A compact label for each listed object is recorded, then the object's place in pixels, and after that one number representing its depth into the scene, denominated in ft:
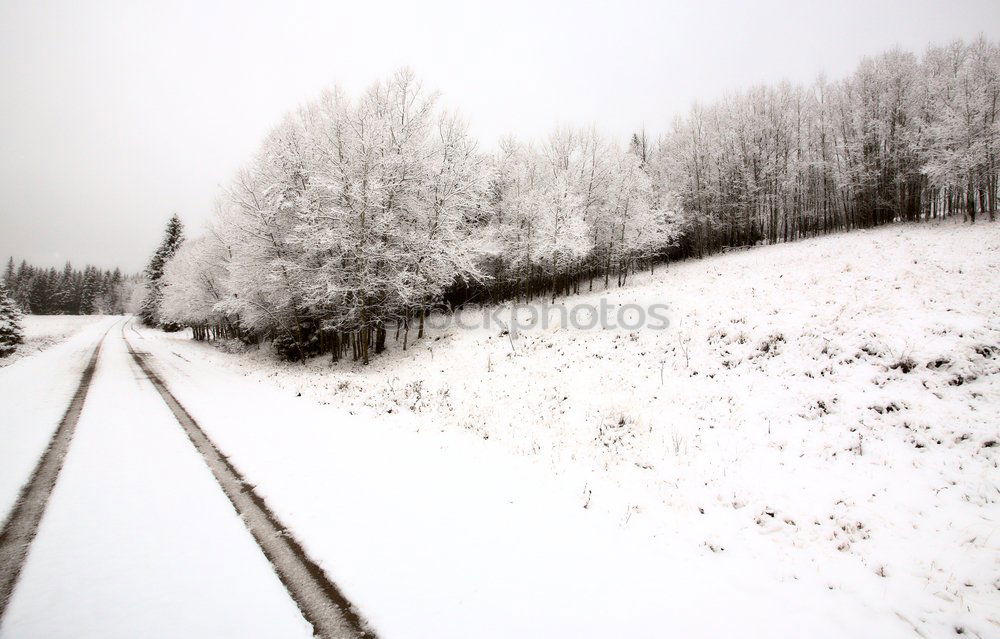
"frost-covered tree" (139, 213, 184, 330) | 181.96
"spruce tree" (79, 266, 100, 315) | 362.53
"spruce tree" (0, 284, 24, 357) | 84.02
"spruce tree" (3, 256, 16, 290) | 352.40
